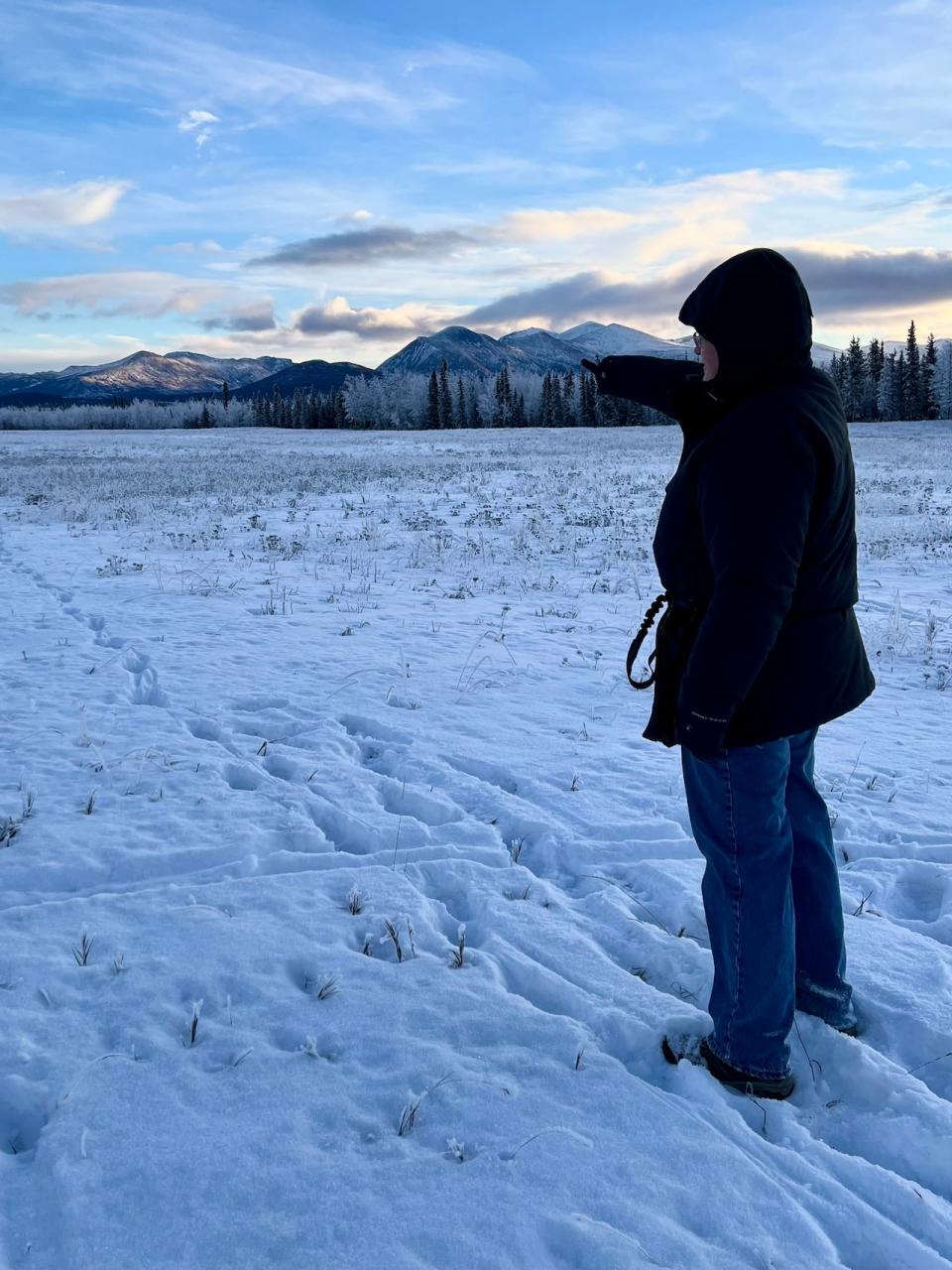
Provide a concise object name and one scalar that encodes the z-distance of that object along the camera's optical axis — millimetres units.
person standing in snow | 2549
